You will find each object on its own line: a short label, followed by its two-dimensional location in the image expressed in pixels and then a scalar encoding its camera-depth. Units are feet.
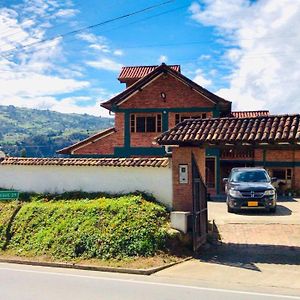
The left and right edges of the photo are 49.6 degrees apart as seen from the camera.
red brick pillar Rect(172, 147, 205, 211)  31.65
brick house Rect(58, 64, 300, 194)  67.09
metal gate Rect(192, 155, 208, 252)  29.22
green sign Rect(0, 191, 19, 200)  36.11
